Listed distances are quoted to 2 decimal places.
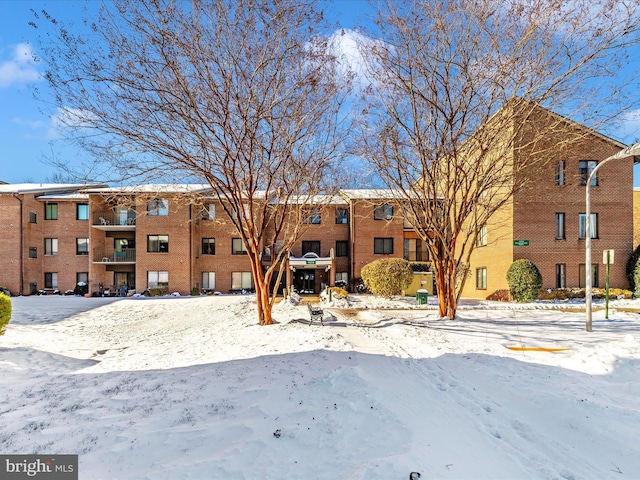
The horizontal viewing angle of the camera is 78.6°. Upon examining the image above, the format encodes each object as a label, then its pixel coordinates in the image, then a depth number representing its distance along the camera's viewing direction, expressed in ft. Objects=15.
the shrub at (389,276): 79.51
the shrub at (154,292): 95.61
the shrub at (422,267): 95.50
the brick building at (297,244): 79.56
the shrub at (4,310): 37.81
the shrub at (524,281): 72.84
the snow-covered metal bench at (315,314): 45.10
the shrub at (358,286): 96.06
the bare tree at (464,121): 40.60
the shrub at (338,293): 72.55
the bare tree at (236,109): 35.42
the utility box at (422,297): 69.46
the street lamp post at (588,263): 39.86
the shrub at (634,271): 75.15
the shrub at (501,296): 76.48
